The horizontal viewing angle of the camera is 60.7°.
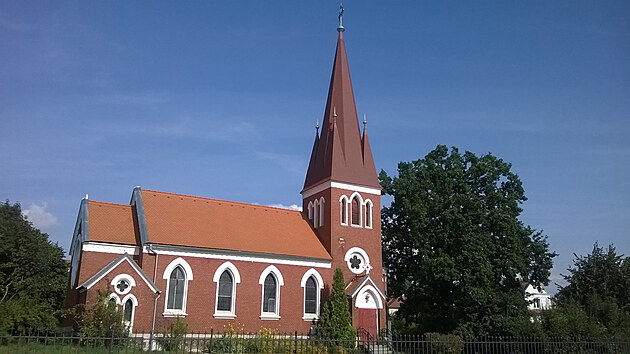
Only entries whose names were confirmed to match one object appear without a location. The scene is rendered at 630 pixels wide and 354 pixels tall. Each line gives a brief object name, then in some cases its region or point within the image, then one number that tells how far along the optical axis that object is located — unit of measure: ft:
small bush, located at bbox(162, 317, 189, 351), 77.95
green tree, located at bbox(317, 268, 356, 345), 99.86
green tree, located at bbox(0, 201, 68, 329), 106.93
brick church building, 90.63
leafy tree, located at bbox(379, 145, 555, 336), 110.73
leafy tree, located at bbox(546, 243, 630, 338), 107.23
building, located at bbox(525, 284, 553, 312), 240.53
